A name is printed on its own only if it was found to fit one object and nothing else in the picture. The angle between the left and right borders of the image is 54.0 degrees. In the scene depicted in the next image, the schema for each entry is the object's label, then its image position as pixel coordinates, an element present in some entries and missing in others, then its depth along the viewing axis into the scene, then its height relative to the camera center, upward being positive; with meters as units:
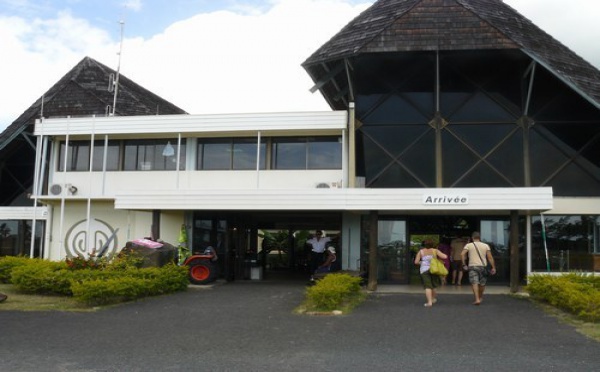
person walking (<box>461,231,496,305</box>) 12.23 -0.48
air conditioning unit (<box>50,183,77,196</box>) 18.50 +1.27
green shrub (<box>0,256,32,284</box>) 16.17 -1.08
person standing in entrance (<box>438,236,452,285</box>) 16.55 -0.21
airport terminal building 16.22 +2.48
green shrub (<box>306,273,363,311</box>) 11.13 -1.09
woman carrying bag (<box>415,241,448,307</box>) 12.15 -0.63
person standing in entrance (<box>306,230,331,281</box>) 16.47 -0.33
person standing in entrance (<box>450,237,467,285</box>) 16.41 -0.48
